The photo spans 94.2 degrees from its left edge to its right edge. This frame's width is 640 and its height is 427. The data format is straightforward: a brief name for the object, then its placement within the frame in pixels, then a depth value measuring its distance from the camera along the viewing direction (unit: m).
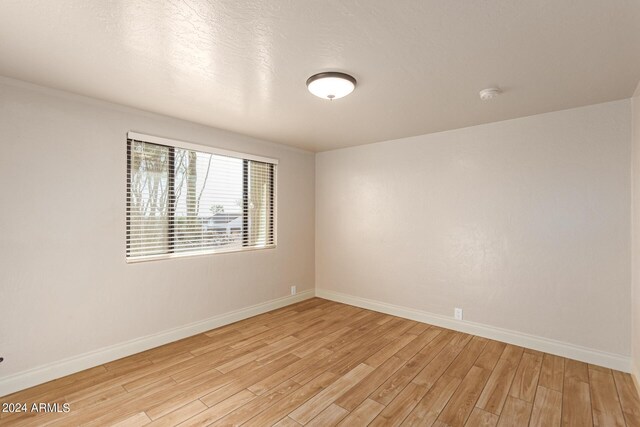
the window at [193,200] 3.05
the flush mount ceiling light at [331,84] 2.18
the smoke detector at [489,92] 2.45
